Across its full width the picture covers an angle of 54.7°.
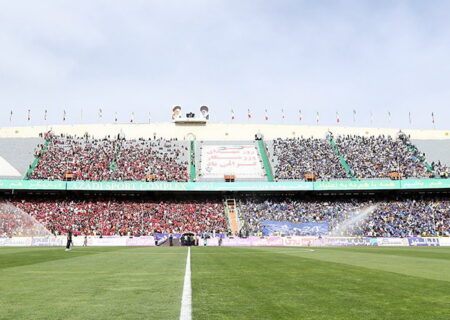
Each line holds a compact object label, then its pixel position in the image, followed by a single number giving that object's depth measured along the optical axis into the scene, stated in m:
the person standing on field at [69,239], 33.50
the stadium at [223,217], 8.69
